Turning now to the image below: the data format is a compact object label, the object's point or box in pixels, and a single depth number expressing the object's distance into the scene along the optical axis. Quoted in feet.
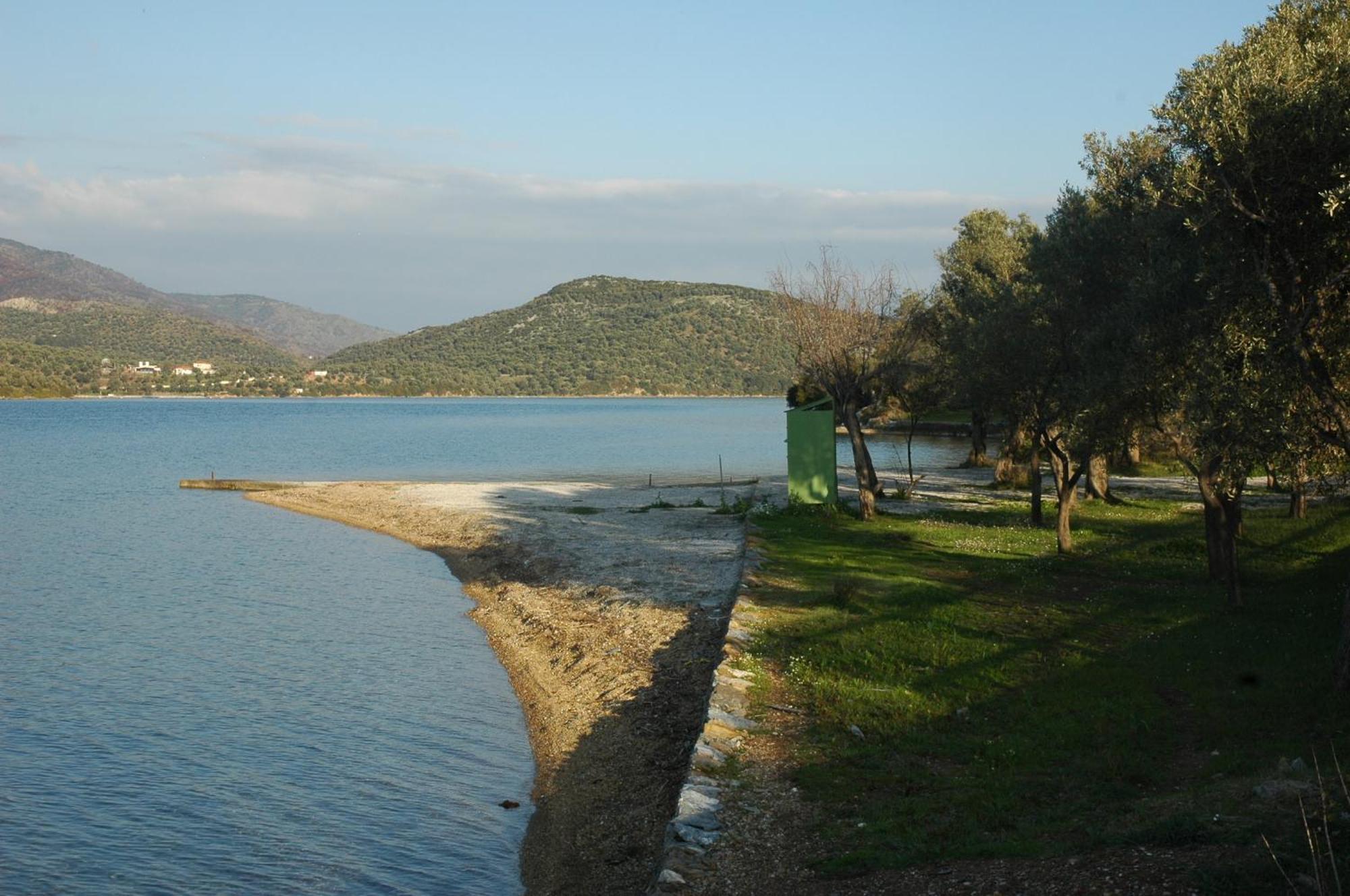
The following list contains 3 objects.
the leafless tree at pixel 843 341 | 113.50
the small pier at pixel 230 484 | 182.09
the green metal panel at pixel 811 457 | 115.65
